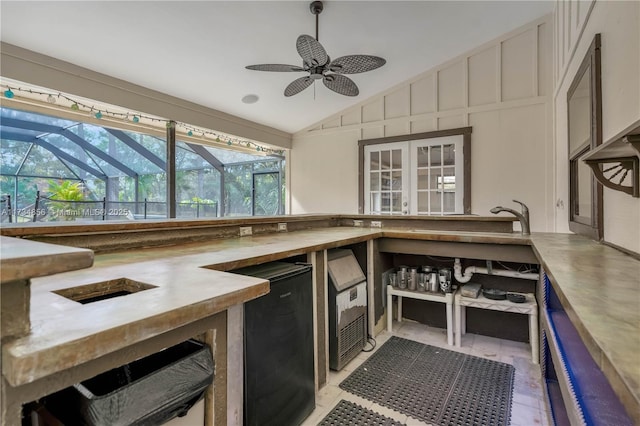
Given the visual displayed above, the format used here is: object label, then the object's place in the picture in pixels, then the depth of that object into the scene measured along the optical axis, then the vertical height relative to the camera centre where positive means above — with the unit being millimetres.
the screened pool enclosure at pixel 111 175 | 3949 +665
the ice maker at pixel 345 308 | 2230 -712
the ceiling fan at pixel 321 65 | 2773 +1456
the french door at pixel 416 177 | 4809 +616
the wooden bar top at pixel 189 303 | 566 -235
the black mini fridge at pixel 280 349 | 1404 -671
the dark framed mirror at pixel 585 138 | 1769 +505
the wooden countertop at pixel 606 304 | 474 -221
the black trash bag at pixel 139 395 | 773 -504
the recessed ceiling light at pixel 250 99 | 4663 +1759
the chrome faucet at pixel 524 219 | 2557 -43
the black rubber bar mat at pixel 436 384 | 1821 -1163
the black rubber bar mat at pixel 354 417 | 1738 -1169
